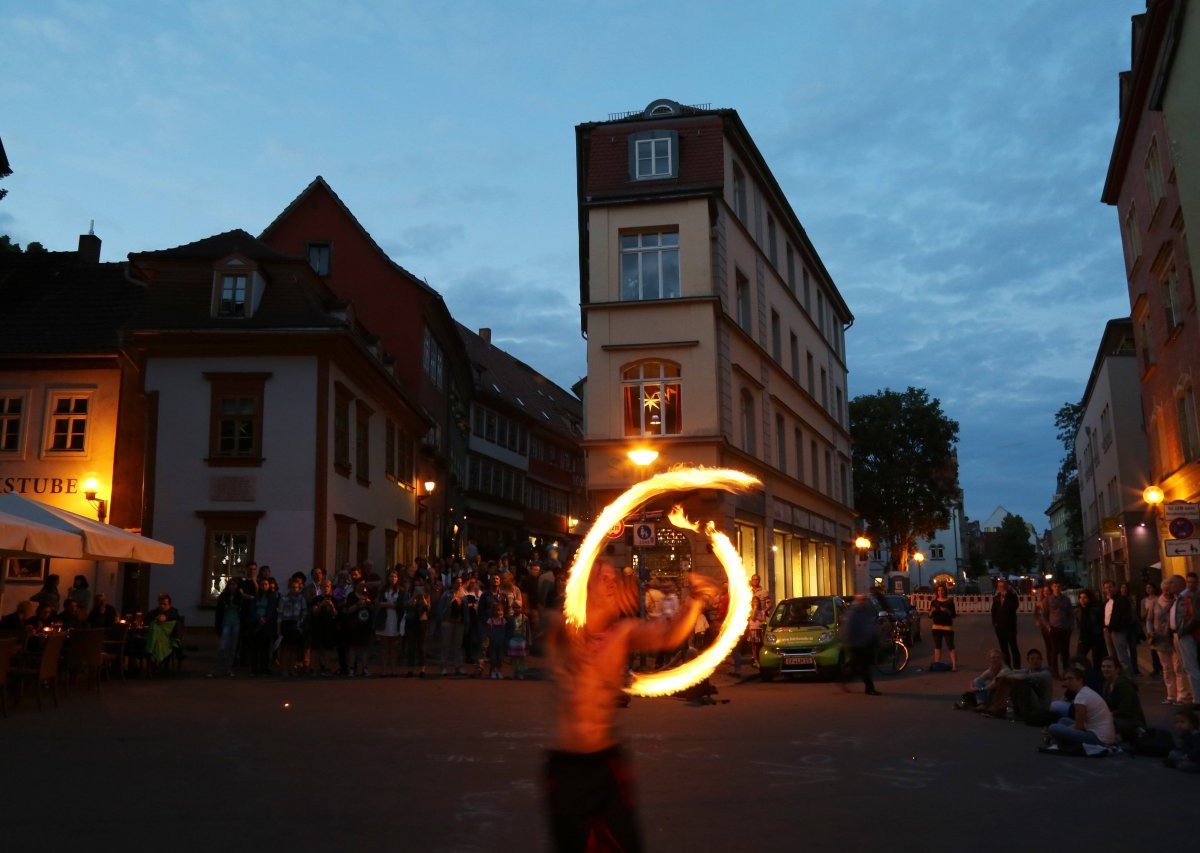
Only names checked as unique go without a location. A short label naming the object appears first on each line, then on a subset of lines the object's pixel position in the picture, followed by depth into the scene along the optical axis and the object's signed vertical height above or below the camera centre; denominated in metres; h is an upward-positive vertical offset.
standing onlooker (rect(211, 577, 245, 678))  20.44 -0.48
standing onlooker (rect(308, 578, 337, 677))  20.42 -0.38
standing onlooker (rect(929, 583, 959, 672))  22.45 -0.36
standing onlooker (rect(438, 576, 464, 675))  20.73 -0.44
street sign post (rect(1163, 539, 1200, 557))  19.38 +0.93
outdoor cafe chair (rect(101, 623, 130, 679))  19.11 -0.67
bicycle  22.72 -1.22
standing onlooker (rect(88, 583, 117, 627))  19.77 -0.14
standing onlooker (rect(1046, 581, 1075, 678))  20.38 -0.44
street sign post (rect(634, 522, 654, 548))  22.97 +1.48
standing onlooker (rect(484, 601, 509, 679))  20.41 -0.64
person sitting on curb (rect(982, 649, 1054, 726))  14.55 -1.28
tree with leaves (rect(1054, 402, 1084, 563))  74.12 +9.68
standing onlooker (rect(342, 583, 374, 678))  20.39 -0.44
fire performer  5.15 -0.64
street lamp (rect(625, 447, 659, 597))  20.73 +2.88
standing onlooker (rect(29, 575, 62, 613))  19.34 +0.20
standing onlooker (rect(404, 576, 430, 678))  20.94 -0.31
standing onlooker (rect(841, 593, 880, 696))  18.25 -0.66
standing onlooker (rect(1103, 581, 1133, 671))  19.08 -0.37
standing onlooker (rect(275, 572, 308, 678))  20.42 -0.27
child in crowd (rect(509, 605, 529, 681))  20.42 -0.77
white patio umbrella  15.32 +1.10
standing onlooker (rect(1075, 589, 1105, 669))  20.11 -0.48
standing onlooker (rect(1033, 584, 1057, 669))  20.69 -0.47
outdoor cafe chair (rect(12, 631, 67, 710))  14.97 -0.82
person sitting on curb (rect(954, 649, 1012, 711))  15.55 -1.29
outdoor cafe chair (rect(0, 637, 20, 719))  13.84 -0.73
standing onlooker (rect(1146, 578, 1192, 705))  16.14 -0.78
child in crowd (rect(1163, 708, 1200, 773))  10.80 -1.51
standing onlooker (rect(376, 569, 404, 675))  20.75 -0.30
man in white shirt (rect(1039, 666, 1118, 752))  11.75 -1.43
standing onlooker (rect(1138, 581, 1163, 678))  17.37 -0.13
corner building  29.05 +8.04
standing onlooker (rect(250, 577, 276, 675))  20.52 -0.50
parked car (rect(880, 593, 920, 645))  28.72 -0.47
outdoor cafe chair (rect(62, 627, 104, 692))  16.45 -0.69
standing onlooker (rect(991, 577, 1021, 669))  20.91 -0.35
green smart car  21.08 -0.80
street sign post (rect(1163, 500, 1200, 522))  19.92 +1.63
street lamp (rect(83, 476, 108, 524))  26.23 +2.73
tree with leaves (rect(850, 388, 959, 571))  70.81 +9.28
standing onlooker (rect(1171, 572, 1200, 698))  14.76 -0.39
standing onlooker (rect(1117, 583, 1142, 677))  19.12 -0.50
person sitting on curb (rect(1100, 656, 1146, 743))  12.16 -1.26
